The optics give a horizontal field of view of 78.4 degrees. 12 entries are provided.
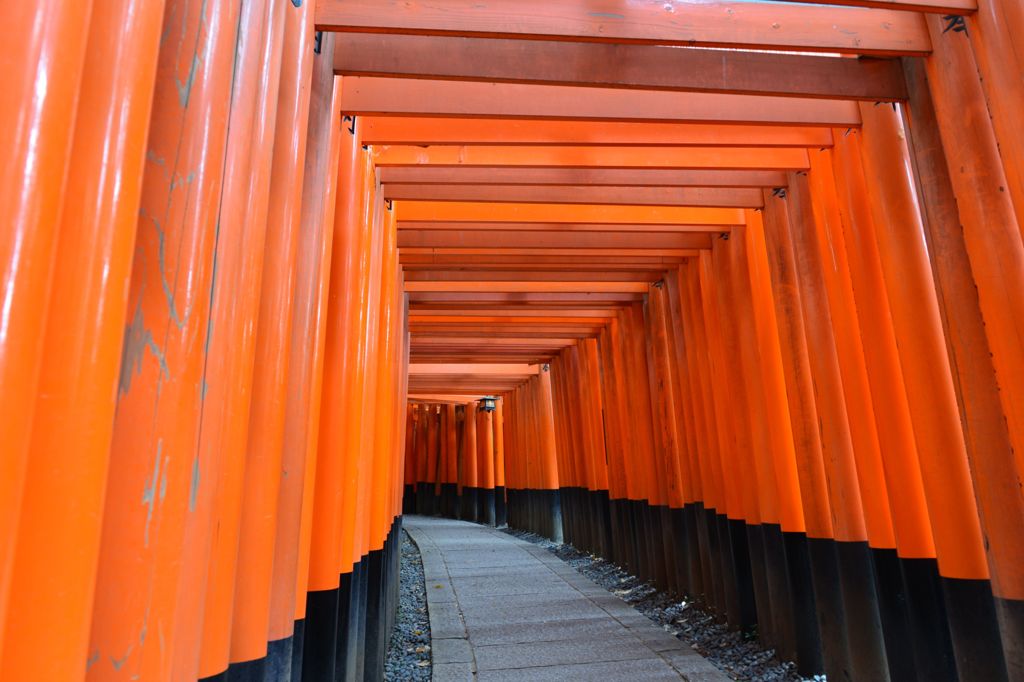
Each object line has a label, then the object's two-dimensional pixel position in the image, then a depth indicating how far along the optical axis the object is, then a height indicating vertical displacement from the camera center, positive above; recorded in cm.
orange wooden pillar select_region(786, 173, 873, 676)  425 +22
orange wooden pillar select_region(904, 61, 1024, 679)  279 +41
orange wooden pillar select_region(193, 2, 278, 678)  137 +34
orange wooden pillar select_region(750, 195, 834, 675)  465 +27
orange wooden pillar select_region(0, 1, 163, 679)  83 +18
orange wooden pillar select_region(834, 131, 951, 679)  353 +11
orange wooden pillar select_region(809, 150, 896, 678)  398 +5
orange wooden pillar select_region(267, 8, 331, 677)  221 +61
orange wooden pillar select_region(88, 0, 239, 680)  106 +24
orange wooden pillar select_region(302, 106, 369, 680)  305 +20
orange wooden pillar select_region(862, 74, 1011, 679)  303 +33
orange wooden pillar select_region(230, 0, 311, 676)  187 +36
